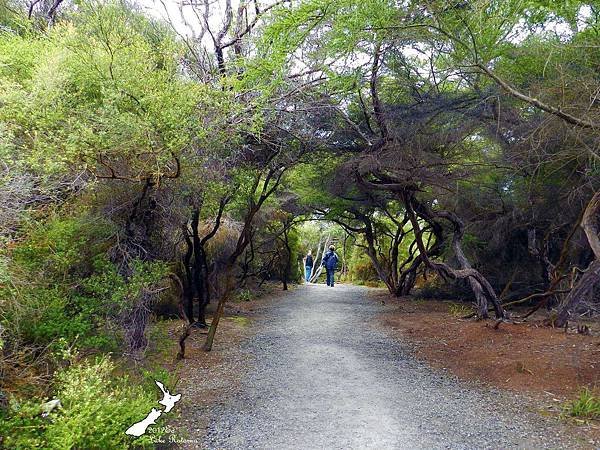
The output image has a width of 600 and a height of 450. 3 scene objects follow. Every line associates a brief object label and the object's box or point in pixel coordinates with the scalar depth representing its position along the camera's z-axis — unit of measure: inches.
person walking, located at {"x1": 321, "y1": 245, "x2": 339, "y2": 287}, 753.0
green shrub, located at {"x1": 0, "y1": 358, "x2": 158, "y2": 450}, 112.7
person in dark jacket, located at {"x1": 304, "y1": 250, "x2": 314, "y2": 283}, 851.4
